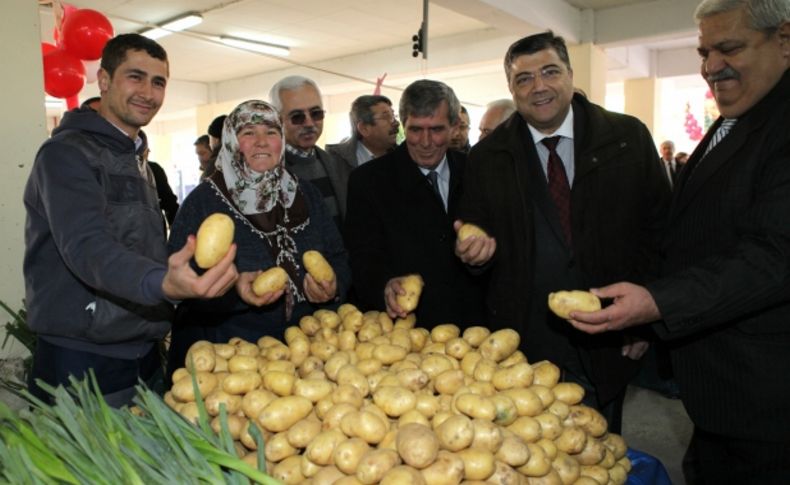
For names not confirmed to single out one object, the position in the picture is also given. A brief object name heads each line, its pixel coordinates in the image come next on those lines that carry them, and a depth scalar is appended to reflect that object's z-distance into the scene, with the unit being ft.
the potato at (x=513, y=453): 3.83
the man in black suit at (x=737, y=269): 4.69
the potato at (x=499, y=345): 5.17
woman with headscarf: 6.52
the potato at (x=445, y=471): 3.51
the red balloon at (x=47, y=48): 14.01
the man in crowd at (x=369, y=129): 11.07
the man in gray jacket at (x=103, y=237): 5.03
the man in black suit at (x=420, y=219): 7.65
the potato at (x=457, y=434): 3.74
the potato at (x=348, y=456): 3.64
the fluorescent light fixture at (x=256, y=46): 28.55
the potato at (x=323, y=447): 3.78
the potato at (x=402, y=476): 3.35
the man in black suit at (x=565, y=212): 6.42
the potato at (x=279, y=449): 4.02
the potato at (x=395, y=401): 4.18
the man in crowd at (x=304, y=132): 9.33
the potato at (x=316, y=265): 6.17
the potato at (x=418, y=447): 3.53
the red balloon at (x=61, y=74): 13.37
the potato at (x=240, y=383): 4.55
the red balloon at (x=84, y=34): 13.25
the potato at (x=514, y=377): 4.61
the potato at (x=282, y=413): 4.15
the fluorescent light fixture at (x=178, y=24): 24.00
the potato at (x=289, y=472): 3.87
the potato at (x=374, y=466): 3.51
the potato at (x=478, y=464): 3.64
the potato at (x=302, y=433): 4.00
